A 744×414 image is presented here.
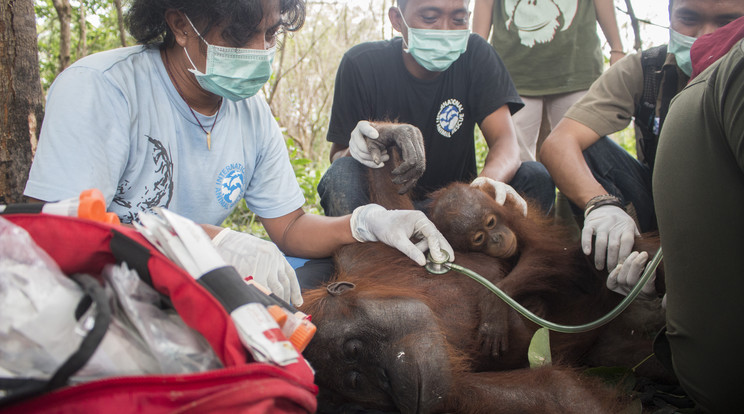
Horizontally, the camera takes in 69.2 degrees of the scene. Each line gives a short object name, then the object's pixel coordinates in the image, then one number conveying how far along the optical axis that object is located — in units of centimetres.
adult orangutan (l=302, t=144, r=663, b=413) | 167
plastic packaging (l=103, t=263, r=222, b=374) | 90
